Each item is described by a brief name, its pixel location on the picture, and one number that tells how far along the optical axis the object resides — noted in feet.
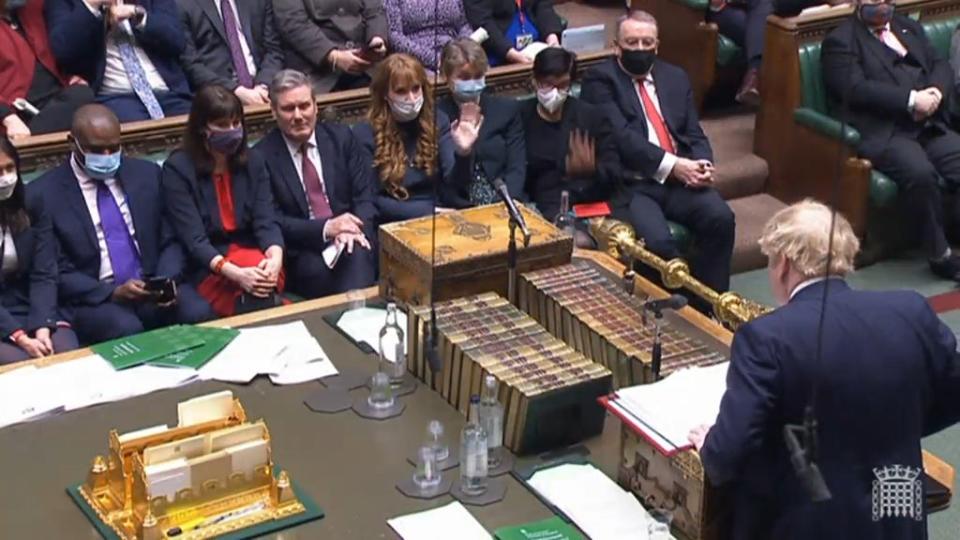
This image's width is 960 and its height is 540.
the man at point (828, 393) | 10.21
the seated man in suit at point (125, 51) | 18.70
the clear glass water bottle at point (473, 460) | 11.48
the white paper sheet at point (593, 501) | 11.07
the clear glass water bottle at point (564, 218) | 15.98
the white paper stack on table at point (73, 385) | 12.65
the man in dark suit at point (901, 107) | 21.29
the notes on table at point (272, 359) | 13.21
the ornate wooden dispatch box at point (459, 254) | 13.73
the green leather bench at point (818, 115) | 21.29
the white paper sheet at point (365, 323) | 13.89
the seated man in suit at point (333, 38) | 20.49
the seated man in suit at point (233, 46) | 19.84
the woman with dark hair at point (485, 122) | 18.40
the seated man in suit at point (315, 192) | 17.19
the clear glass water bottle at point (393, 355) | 13.08
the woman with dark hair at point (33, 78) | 18.52
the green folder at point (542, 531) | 10.85
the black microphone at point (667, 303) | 12.23
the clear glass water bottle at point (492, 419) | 11.85
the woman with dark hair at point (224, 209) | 16.48
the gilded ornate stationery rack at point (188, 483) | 10.94
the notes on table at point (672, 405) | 11.16
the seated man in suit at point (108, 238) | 16.05
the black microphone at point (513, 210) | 13.32
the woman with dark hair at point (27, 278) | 15.48
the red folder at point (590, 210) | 18.10
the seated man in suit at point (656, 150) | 19.48
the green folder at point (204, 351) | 13.35
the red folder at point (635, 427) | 10.95
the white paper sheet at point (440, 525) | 10.91
